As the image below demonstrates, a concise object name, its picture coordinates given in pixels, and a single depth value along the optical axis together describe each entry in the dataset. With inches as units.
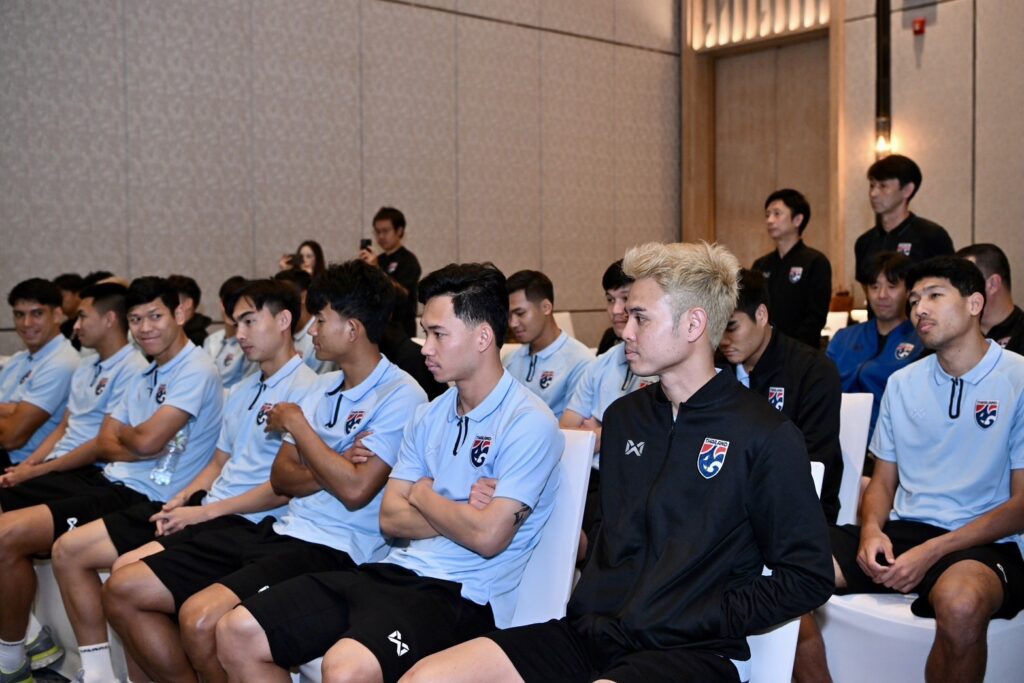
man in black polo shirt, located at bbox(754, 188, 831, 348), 219.9
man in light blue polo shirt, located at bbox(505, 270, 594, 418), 183.5
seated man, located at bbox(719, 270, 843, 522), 125.1
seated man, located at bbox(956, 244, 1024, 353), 152.3
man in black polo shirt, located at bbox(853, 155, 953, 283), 201.2
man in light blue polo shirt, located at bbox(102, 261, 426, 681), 118.9
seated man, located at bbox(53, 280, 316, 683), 138.9
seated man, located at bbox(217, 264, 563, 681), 98.7
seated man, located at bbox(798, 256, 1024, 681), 109.0
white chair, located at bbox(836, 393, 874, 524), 126.6
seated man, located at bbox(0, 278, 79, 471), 190.5
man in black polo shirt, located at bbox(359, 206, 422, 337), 279.7
